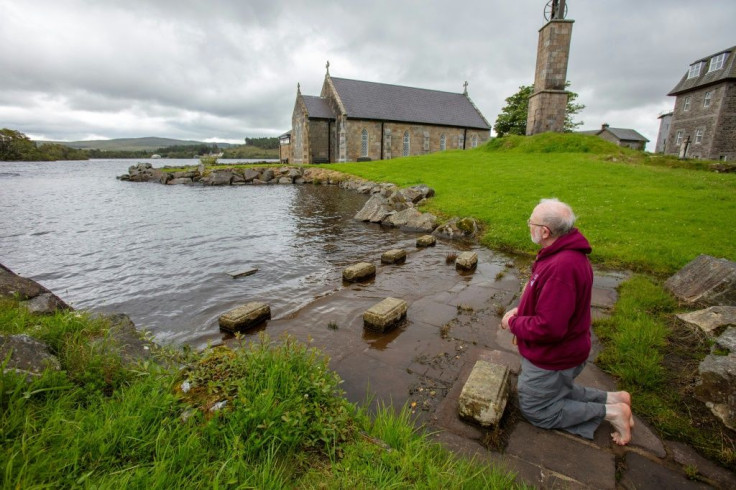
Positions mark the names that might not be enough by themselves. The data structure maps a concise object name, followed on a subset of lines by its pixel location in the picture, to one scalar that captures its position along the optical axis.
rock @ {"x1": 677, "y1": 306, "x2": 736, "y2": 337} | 4.46
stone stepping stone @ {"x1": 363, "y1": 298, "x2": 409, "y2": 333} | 5.29
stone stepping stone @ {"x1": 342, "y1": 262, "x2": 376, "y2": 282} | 7.80
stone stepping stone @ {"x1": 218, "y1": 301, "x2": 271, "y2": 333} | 5.57
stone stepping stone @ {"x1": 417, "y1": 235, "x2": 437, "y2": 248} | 10.74
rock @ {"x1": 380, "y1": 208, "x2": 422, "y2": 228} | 13.73
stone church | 43.72
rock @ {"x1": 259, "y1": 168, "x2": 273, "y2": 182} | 35.28
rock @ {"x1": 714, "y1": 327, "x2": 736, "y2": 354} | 3.70
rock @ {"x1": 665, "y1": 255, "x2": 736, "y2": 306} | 5.26
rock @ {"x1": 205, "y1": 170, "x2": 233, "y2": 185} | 34.12
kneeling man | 3.03
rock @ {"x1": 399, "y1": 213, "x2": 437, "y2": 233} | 12.87
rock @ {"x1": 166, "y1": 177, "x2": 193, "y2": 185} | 35.70
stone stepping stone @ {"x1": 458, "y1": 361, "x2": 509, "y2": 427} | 3.21
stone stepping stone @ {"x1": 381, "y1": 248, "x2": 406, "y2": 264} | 9.09
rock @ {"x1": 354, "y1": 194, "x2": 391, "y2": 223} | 14.96
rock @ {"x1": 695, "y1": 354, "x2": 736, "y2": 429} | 3.15
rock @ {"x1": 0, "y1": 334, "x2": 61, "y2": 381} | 2.80
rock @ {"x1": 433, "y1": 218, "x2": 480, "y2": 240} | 11.66
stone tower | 25.30
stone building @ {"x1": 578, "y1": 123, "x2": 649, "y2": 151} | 64.62
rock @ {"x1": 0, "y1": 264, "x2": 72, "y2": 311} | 4.75
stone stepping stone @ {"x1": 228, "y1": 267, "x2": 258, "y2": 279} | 8.55
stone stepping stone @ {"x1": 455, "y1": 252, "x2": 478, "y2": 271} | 8.29
